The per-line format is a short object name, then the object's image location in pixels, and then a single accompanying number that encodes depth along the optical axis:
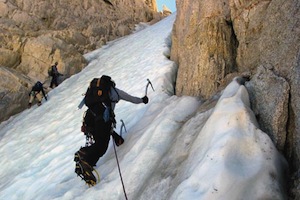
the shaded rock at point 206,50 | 7.86
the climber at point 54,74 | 19.09
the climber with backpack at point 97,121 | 6.57
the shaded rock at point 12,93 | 16.75
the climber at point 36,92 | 16.83
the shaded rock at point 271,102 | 4.52
